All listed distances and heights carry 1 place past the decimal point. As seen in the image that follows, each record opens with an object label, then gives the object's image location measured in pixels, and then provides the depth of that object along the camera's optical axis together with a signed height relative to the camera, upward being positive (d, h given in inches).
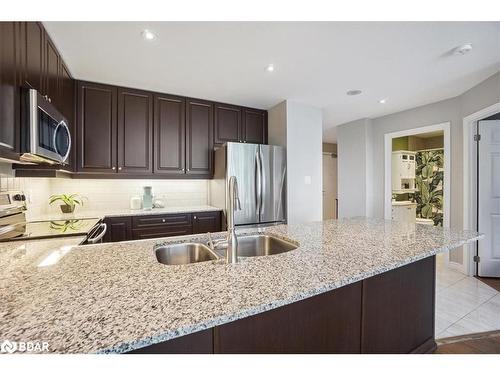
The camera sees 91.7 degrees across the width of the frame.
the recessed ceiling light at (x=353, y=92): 120.0 +47.6
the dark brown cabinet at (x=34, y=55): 59.6 +35.1
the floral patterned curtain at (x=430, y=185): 226.7 +2.2
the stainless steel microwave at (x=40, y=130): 55.0 +14.2
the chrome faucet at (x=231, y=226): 43.9 -7.2
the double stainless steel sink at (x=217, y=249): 53.2 -14.6
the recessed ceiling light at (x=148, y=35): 72.0 +46.2
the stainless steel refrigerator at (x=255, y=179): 118.3 +4.2
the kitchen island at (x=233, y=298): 23.7 -13.0
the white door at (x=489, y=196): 116.6 -4.5
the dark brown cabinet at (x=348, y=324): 33.7 -23.2
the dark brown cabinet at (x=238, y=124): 135.2 +36.5
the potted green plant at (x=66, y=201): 102.3 -5.9
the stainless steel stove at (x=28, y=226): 62.7 -12.0
